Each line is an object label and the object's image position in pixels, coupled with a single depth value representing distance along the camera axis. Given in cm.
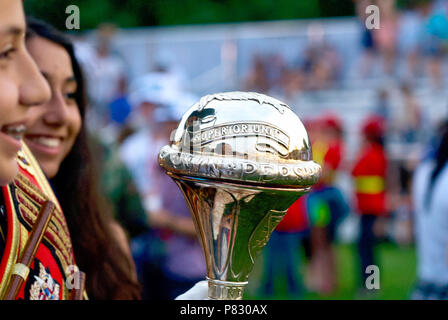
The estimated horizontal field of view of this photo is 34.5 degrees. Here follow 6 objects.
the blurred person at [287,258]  741
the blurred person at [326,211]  780
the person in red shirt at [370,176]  783
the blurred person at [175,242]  455
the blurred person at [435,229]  422
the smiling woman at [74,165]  225
